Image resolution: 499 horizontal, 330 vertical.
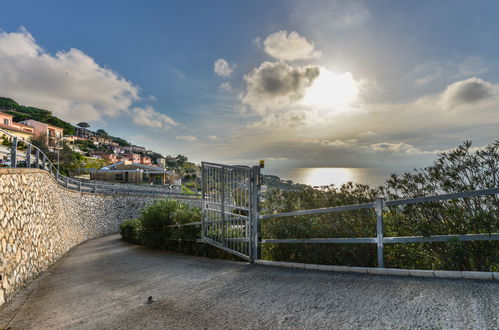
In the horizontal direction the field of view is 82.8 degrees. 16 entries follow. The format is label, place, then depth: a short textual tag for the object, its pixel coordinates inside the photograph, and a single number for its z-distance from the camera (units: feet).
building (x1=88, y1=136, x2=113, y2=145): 372.03
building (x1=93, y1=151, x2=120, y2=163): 277.35
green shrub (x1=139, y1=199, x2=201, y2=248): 31.65
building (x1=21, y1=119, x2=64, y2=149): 217.97
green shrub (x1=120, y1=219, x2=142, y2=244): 44.98
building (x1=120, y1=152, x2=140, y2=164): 332.29
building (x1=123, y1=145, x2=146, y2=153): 409.49
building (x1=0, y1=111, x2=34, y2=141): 161.49
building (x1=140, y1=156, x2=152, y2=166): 339.20
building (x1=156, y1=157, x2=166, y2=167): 348.22
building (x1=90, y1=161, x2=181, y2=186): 168.45
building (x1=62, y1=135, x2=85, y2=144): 266.45
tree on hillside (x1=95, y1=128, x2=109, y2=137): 429.79
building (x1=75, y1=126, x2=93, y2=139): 387.96
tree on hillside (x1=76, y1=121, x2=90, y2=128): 435.53
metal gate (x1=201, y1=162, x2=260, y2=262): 19.40
